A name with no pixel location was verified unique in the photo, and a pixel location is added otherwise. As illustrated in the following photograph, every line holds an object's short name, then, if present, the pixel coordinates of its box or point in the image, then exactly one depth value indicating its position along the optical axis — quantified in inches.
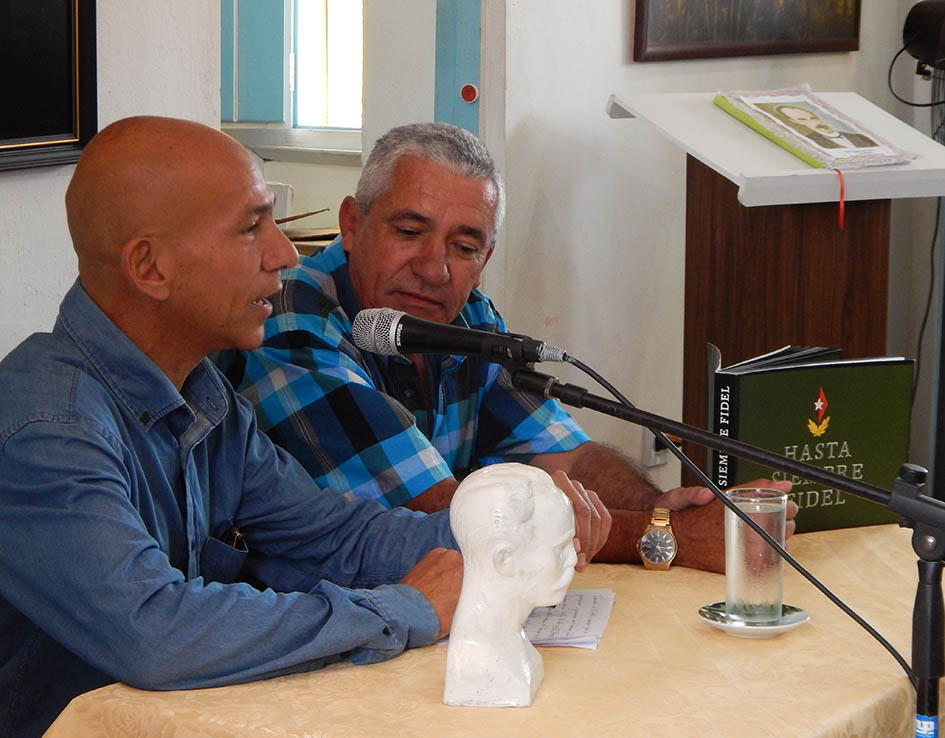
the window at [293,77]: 229.5
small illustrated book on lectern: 117.5
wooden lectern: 123.9
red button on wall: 124.0
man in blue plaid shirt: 77.2
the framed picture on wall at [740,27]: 137.6
